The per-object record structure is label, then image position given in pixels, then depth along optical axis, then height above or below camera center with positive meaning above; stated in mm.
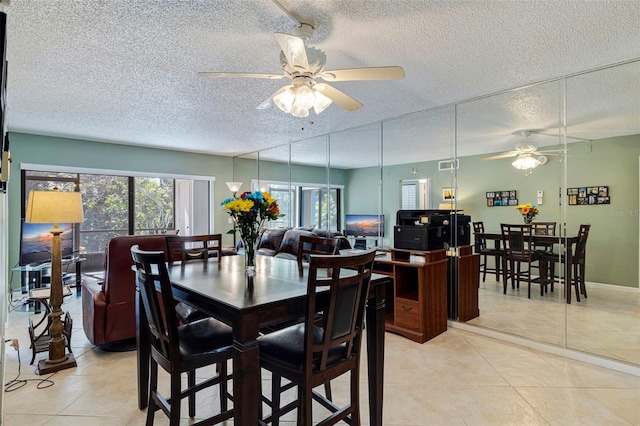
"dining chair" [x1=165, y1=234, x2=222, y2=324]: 2326 -322
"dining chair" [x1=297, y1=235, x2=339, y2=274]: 2449 -227
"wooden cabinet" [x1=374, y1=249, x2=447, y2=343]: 3289 -821
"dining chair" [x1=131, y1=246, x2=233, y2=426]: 1532 -657
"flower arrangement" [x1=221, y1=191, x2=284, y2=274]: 1949 +12
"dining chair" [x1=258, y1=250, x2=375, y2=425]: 1419 -615
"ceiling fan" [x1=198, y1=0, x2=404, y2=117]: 1981 +907
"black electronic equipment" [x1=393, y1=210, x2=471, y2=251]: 3475 -159
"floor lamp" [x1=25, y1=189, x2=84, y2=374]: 2557 -134
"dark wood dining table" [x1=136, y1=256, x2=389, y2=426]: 1353 -422
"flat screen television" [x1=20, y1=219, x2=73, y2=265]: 4465 -381
